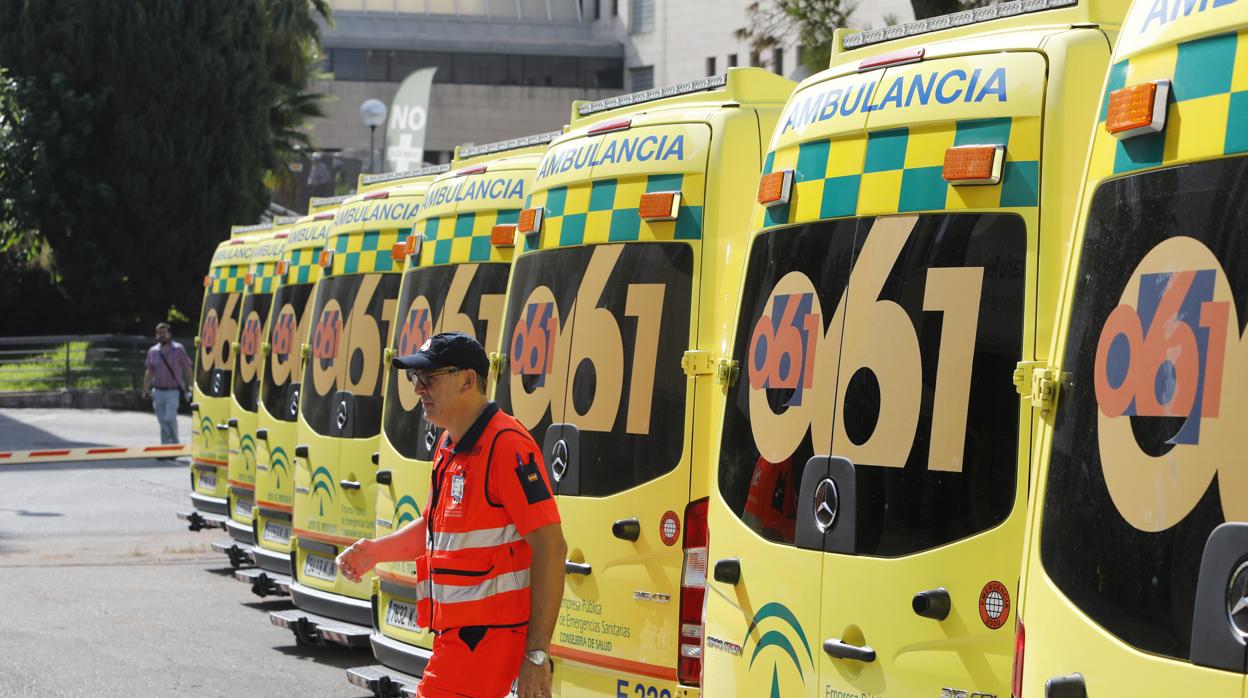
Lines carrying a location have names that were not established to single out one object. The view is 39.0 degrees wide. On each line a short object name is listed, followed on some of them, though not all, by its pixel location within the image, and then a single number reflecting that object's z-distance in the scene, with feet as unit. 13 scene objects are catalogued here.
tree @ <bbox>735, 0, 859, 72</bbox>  50.62
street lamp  98.22
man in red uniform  16.02
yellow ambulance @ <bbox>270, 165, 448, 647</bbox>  32.14
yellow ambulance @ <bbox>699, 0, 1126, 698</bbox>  14.93
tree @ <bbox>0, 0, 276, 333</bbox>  121.60
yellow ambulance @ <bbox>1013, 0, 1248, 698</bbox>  10.61
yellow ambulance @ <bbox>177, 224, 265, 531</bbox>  48.24
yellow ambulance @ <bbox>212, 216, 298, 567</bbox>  43.57
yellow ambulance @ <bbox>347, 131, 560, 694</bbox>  27.12
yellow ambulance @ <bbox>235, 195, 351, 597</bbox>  37.63
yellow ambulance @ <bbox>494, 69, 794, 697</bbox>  19.99
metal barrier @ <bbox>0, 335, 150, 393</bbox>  111.45
